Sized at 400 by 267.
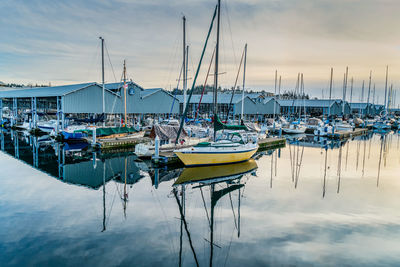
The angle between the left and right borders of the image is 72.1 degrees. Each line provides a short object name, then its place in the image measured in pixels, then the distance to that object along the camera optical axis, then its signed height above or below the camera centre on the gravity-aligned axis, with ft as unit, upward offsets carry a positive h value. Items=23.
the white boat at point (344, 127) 165.27 -8.04
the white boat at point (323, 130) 142.31 -8.85
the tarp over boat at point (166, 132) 76.69 -6.54
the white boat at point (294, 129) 148.97 -8.96
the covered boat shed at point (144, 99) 137.73 +4.98
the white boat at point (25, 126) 142.87 -10.93
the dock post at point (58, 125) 113.64 -7.89
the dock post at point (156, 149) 68.86 -10.21
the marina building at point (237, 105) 180.65 +4.49
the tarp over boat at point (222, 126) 67.02 -4.13
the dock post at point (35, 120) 132.84 -7.02
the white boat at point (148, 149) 76.23 -11.09
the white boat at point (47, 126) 123.76 -8.98
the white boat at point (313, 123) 160.17 -6.29
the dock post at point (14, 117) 156.74 -7.01
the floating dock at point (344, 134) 135.74 -10.74
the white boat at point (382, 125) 198.70 -7.83
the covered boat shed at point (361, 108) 315.21 +7.02
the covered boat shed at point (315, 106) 241.14 +6.40
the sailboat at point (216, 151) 64.08 -9.76
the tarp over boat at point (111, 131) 97.57 -8.38
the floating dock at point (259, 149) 68.90 -12.44
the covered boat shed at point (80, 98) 114.11 +4.15
